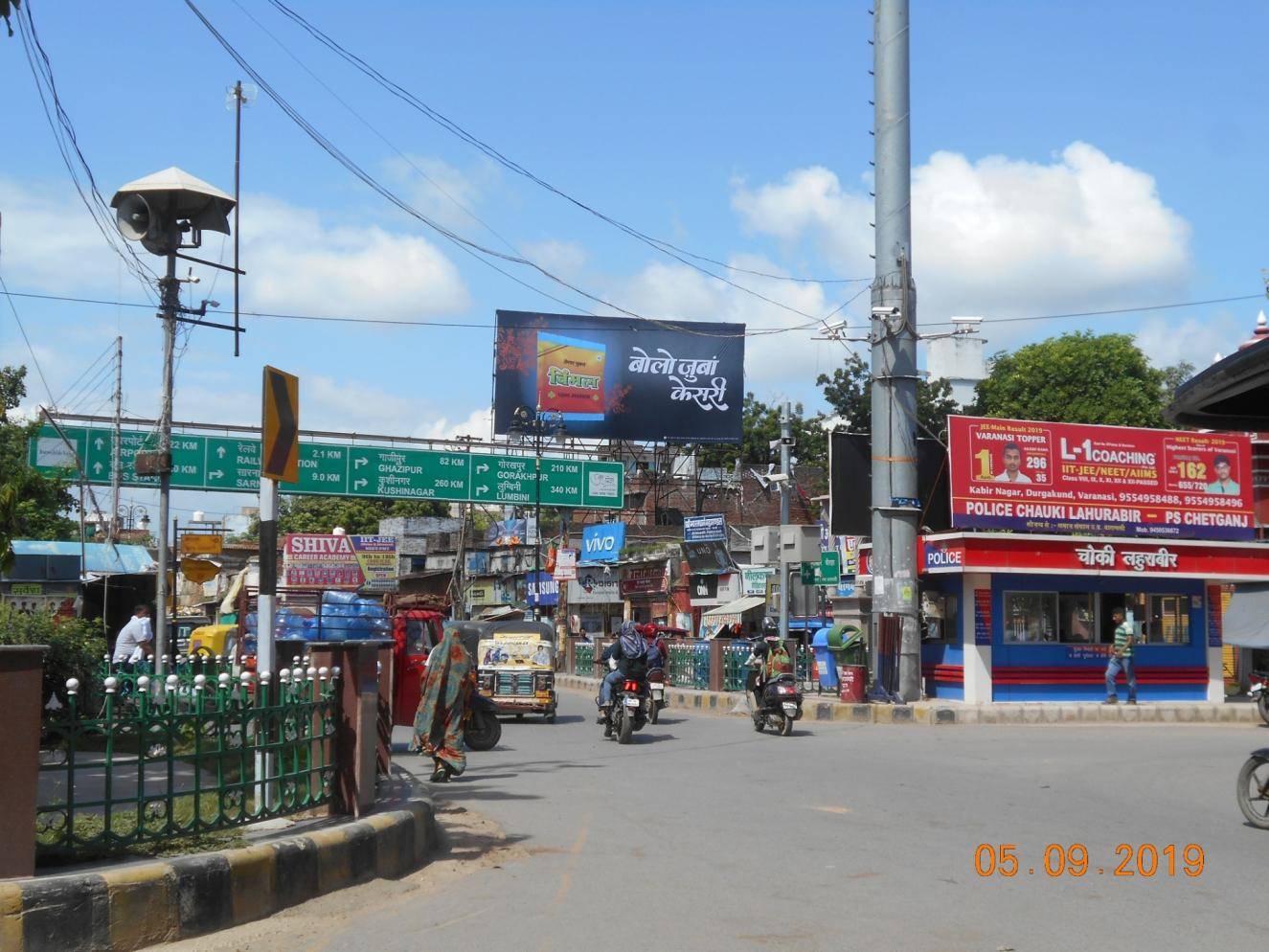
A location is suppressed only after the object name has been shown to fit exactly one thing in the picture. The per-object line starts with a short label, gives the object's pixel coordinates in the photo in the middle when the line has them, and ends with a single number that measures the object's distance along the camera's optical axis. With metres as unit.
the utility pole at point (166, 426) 15.01
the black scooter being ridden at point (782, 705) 18.84
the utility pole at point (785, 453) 27.70
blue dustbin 26.34
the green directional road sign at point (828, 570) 27.49
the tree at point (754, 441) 56.47
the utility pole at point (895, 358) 22.98
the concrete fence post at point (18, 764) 5.62
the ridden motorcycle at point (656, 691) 21.23
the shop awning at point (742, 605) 37.72
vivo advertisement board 45.28
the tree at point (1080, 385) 48.47
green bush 12.02
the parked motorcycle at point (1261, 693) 22.20
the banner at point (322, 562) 24.94
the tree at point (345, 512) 71.00
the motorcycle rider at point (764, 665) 19.33
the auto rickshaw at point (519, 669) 21.53
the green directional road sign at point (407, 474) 36.53
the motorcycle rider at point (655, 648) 20.78
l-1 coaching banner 23.70
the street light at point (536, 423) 41.16
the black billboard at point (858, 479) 25.45
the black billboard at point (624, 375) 41.56
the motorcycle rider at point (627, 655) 18.31
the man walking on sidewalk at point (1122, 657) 22.92
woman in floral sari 12.62
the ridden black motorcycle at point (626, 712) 17.53
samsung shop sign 48.91
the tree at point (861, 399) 46.69
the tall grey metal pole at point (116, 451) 33.03
